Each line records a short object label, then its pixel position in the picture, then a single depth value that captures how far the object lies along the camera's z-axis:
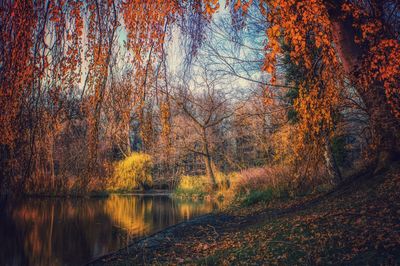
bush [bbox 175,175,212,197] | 20.86
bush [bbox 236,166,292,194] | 12.27
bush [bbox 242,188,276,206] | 12.17
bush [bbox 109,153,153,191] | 26.39
